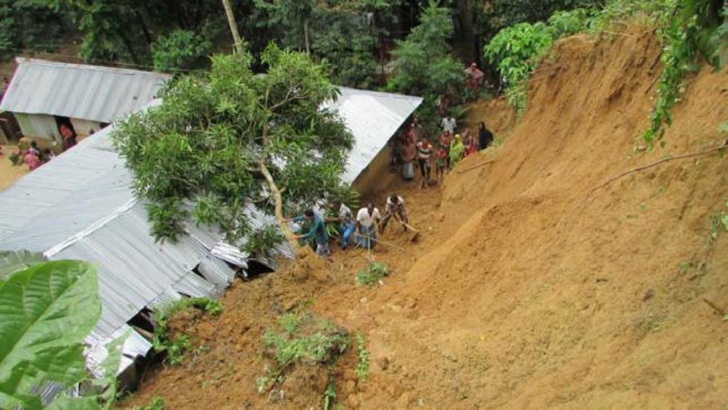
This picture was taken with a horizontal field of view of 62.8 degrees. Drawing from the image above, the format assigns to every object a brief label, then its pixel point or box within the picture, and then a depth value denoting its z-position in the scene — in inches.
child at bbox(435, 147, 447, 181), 548.1
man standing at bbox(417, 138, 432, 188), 542.6
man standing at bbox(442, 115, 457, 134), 610.9
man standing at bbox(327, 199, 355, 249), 434.3
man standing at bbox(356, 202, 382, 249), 426.5
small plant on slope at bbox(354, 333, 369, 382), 278.6
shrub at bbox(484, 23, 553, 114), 494.6
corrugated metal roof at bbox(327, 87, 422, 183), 524.1
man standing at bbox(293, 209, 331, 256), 406.6
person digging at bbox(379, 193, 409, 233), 443.7
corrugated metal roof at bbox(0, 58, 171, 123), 695.7
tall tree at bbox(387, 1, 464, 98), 617.3
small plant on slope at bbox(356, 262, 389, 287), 375.9
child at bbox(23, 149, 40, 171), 631.1
